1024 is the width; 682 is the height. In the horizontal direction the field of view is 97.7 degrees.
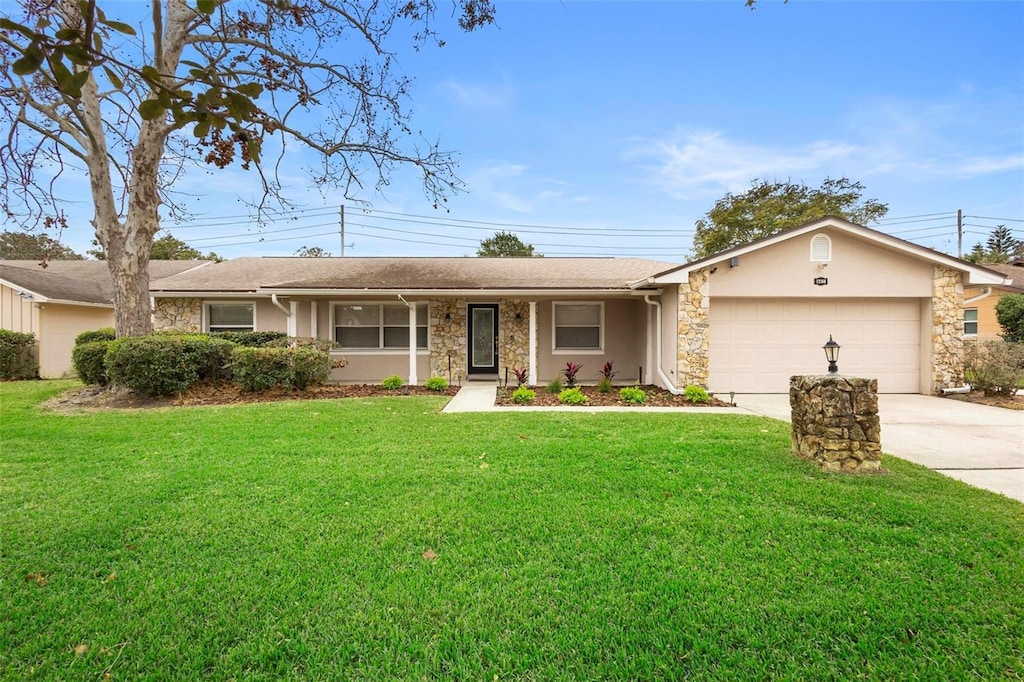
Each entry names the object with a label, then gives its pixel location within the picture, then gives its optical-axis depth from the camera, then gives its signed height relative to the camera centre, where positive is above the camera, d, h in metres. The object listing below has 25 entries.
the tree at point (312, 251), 39.53 +7.45
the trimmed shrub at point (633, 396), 9.07 -1.30
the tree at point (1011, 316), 15.70 +0.57
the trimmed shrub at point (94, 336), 11.60 -0.05
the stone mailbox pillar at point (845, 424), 4.60 -0.96
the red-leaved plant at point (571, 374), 10.88 -1.00
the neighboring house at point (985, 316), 16.38 +0.63
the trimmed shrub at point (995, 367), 9.20 -0.73
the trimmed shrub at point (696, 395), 9.05 -1.26
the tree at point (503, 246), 39.09 +7.68
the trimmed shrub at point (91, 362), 9.83 -0.62
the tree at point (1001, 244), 58.34 +12.14
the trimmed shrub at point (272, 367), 9.38 -0.71
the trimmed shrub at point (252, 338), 11.04 -0.10
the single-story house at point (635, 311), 9.88 +0.56
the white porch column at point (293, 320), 11.46 +0.36
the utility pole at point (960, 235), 32.31 +7.03
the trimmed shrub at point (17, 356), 12.56 -0.61
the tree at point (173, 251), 31.98 +6.35
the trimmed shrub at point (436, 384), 10.53 -1.20
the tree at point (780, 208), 25.91 +7.45
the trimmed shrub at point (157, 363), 8.70 -0.57
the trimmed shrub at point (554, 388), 10.12 -1.25
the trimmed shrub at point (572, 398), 8.91 -1.30
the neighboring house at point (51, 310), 13.20 +0.76
